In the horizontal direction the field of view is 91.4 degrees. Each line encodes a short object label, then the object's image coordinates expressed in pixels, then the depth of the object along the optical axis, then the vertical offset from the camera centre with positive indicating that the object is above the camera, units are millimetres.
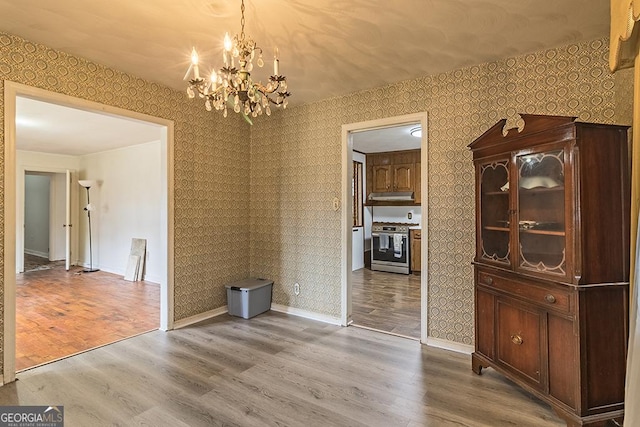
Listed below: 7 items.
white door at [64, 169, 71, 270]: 6848 -59
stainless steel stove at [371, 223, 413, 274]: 6410 -671
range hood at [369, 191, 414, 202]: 6586 +417
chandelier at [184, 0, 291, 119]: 1723 +753
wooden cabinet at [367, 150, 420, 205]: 6543 +948
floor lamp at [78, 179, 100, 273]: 6633 +200
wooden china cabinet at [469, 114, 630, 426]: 1823 -321
